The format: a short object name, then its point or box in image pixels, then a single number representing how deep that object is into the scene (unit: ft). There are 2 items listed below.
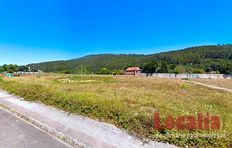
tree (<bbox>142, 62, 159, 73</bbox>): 182.82
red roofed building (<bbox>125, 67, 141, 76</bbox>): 179.78
